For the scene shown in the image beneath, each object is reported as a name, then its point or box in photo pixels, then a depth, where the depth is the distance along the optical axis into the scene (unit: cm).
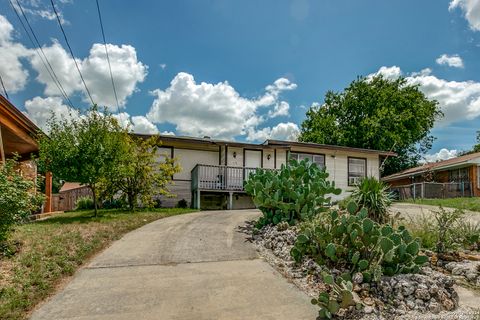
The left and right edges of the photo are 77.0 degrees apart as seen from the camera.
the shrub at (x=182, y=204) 1548
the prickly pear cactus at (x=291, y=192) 738
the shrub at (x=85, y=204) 1468
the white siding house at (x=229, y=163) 1524
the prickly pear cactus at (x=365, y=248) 423
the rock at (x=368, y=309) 363
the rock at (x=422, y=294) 386
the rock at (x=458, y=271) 484
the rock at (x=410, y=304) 379
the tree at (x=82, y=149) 930
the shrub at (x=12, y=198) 486
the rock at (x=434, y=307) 370
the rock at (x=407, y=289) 395
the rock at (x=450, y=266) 502
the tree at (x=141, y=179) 1258
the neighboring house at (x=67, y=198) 1816
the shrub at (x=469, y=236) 589
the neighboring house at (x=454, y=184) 1962
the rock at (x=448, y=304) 376
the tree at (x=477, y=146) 3737
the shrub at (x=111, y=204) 1416
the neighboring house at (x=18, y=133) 834
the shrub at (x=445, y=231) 546
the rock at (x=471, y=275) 463
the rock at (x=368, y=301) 385
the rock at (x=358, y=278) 418
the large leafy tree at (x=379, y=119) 2872
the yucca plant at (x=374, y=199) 748
